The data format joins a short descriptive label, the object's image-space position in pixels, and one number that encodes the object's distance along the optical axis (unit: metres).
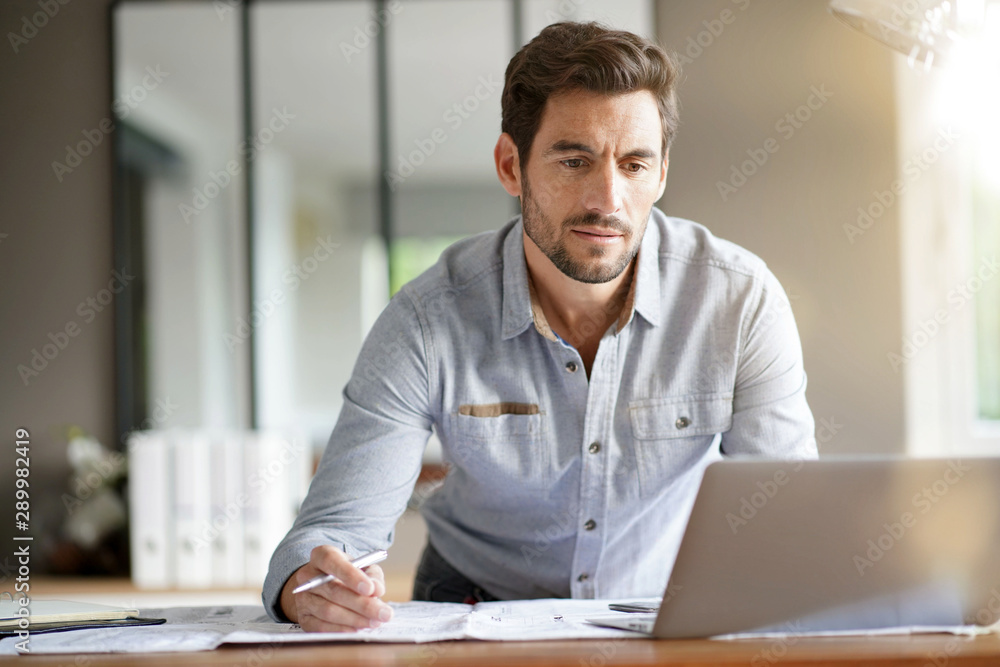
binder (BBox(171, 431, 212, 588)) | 2.51
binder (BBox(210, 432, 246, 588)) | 2.52
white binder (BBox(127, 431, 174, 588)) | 2.50
